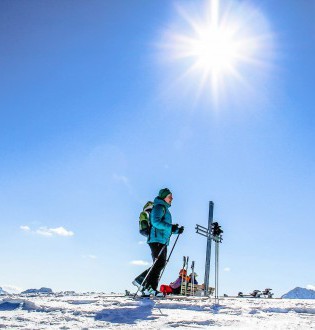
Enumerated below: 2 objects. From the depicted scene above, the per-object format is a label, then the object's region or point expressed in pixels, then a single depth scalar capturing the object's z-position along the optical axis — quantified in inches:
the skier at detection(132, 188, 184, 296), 253.8
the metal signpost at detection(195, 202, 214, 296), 515.7
